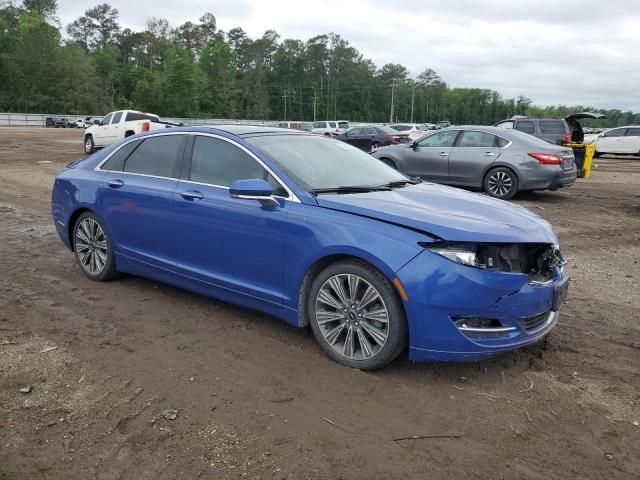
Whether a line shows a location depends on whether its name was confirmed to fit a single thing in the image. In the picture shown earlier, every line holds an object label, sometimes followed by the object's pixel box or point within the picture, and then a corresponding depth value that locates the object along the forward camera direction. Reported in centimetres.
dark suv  1673
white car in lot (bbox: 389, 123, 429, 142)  3016
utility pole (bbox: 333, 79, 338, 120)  13575
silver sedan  1140
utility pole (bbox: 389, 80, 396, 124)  12992
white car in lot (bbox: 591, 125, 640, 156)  2623
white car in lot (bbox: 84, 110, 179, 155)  2125
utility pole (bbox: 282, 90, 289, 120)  12553
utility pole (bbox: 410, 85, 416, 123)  13712
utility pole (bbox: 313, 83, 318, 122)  12444
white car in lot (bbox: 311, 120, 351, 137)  4257
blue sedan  346
